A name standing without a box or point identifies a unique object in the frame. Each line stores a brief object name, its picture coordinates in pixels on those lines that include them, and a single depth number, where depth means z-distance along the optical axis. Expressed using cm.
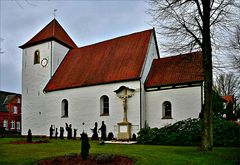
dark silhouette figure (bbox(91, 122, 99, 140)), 2453
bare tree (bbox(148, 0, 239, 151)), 1402
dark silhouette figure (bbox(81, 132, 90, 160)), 1091
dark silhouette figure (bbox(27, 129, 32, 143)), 2081
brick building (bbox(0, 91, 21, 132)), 5288
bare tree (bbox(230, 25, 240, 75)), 2600
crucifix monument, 2381
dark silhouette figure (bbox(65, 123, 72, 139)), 2599
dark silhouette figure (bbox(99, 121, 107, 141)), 2392
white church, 2359
